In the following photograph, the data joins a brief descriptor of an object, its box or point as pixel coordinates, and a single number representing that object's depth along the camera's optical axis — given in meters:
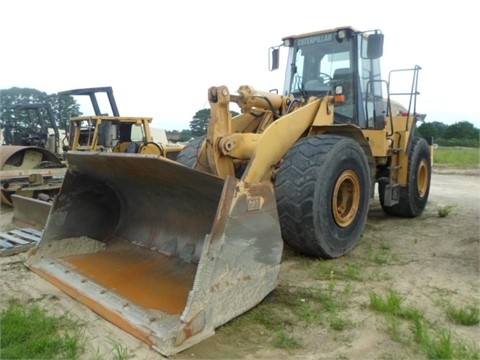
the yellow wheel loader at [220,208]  2.85
